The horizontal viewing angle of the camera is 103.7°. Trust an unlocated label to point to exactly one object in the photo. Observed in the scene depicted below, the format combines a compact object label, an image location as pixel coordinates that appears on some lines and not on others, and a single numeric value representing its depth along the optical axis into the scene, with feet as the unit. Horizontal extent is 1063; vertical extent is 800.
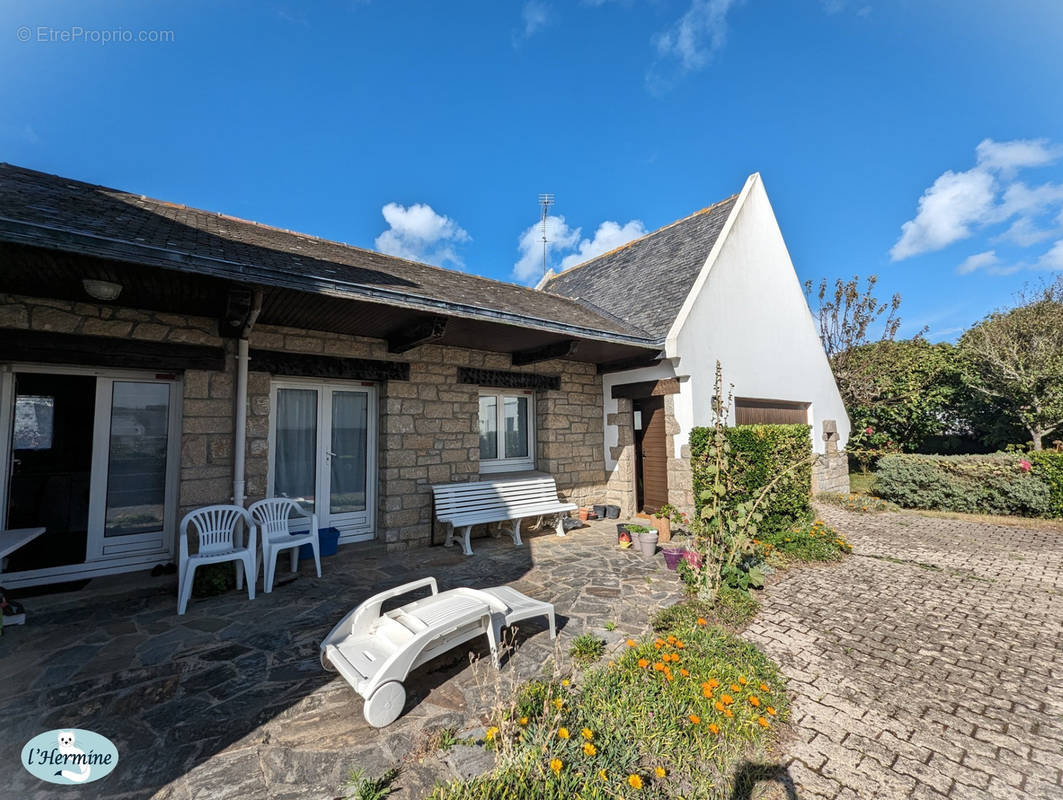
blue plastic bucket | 17.57
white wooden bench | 19.38
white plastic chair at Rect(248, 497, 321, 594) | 14.39
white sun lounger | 7.71
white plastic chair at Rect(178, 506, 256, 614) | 12.69
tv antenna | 47.75
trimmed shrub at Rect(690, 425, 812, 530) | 21.44
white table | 10.62
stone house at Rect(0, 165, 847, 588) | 12.46
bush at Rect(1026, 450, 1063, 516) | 26.00
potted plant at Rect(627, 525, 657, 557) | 19.07
